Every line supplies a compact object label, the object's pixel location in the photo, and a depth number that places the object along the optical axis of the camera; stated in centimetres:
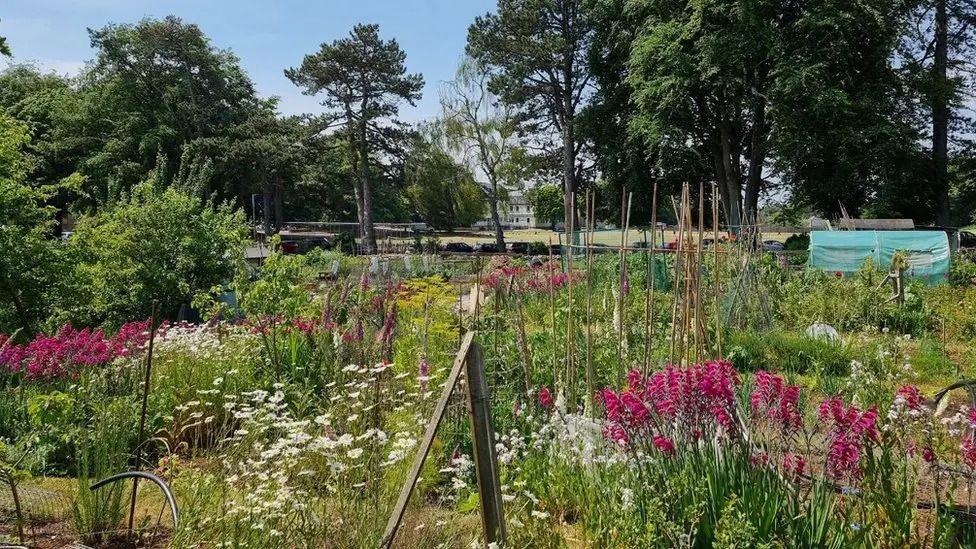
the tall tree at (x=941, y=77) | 2242
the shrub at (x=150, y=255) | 963
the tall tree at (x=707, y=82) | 2161
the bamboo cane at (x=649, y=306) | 388
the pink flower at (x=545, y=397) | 344
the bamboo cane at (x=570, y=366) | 407
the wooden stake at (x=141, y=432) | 287
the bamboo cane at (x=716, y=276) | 429
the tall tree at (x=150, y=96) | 3186
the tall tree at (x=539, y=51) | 2955
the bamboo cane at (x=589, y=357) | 391
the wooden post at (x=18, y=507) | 253
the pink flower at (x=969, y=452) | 225
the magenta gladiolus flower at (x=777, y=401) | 246
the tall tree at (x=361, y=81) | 2934
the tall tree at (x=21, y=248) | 804
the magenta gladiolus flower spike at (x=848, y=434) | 230
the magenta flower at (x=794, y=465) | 241
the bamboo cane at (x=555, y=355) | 426
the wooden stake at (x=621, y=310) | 390
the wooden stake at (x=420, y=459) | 206
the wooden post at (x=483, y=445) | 224
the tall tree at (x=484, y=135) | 3234
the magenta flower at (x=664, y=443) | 244
